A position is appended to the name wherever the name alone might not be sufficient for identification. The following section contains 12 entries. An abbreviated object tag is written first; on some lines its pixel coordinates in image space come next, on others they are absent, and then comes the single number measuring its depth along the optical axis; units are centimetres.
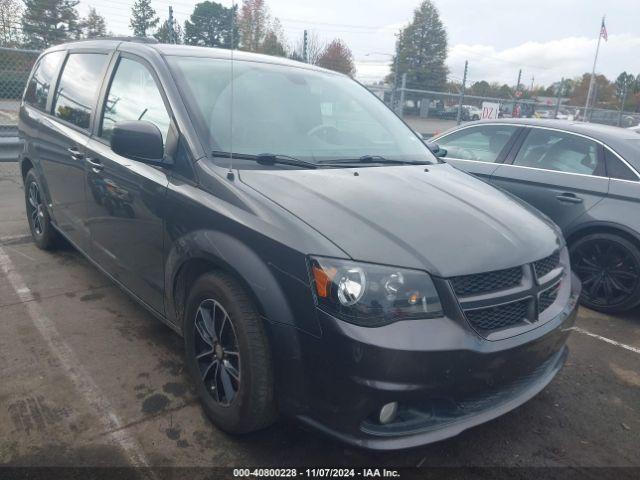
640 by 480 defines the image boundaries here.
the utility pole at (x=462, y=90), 1312
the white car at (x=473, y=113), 2500
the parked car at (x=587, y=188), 429
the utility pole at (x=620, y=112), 1921
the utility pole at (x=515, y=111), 1789
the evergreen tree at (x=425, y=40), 4744
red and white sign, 1435
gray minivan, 199
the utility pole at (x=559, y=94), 1683
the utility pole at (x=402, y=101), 1124
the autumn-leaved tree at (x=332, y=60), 1551
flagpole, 2795
